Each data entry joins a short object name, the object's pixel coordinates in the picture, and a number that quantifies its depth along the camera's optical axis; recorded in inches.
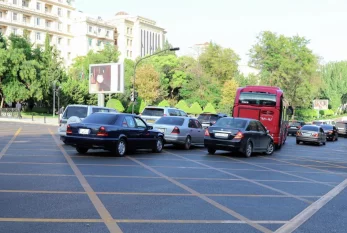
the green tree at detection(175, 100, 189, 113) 2783.0
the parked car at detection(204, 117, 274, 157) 698.8
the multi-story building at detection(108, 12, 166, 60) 4542.3
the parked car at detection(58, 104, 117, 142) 764.0
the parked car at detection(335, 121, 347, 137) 1923.5
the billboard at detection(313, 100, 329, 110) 3390.7
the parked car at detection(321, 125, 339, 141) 1572.3
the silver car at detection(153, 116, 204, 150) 797.9
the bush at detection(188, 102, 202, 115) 2773.1
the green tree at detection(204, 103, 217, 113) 2762.8
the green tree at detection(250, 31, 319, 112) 3171.8
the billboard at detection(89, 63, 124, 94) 1844.2
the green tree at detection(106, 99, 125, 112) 2443.4
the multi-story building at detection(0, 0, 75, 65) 3321.9
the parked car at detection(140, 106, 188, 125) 964.6
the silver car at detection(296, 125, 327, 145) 1237.7
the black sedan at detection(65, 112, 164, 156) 599.8
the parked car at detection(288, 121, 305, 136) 1914.4
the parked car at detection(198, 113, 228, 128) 1205.7
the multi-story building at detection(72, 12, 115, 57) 3978.8
